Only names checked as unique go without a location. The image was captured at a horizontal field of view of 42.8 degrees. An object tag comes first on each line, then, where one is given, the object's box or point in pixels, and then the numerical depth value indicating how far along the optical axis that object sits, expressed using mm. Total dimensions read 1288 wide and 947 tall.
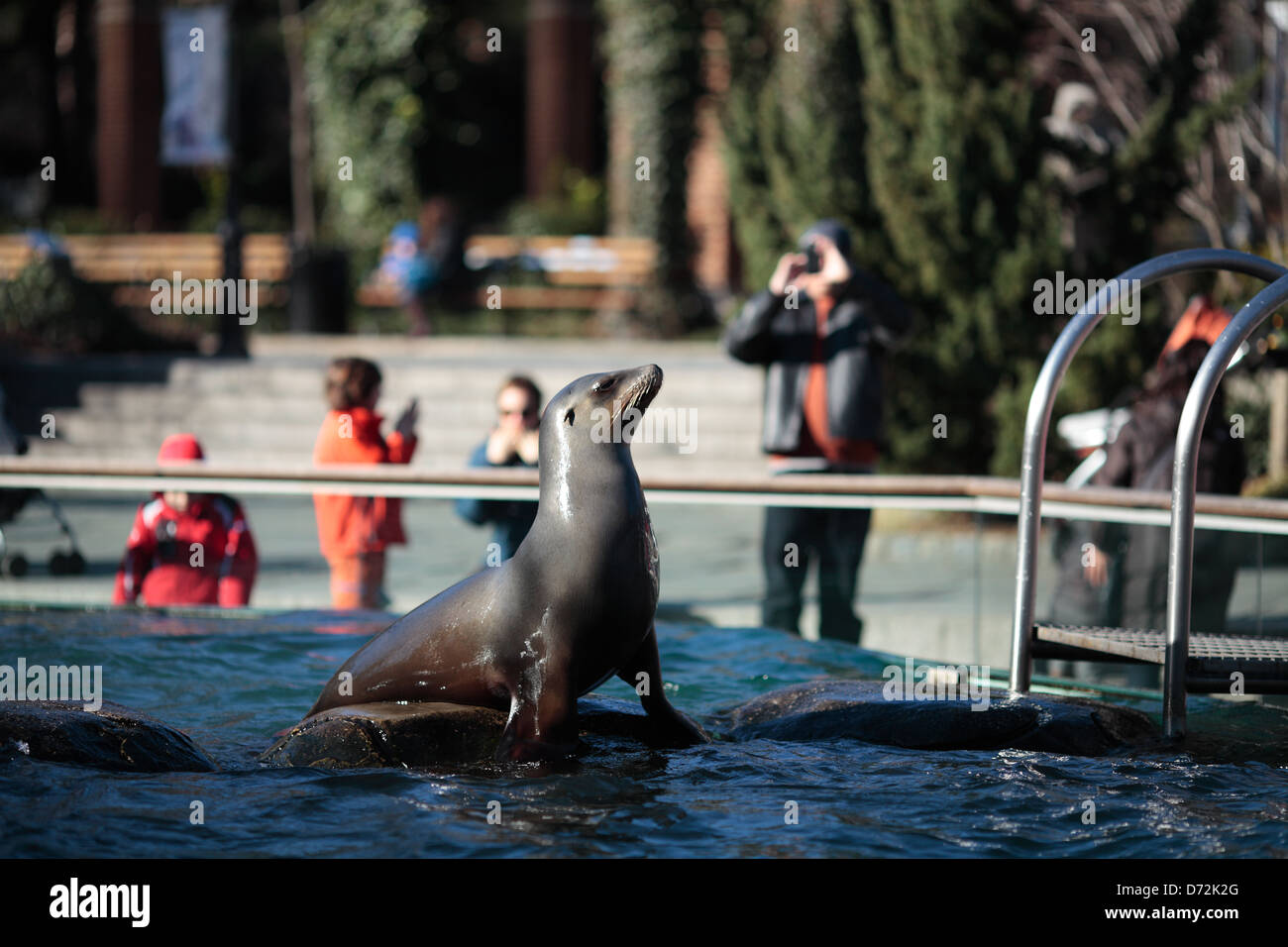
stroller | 7969
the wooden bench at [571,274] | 23641
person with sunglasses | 8211
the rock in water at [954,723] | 5738
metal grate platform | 5688
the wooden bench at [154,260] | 23688
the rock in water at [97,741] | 5254
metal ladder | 5465
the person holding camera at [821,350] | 8445
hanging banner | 18297
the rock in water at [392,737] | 5266
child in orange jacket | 7832
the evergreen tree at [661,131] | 22797
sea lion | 5156
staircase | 15875
